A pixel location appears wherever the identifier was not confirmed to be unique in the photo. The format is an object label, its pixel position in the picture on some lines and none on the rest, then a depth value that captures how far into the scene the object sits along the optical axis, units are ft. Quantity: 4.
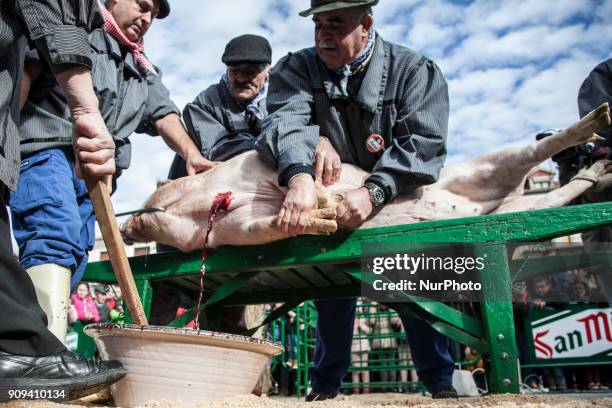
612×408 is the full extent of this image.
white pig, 10.26
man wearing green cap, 10.19
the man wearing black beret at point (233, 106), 13.20
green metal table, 8.86
